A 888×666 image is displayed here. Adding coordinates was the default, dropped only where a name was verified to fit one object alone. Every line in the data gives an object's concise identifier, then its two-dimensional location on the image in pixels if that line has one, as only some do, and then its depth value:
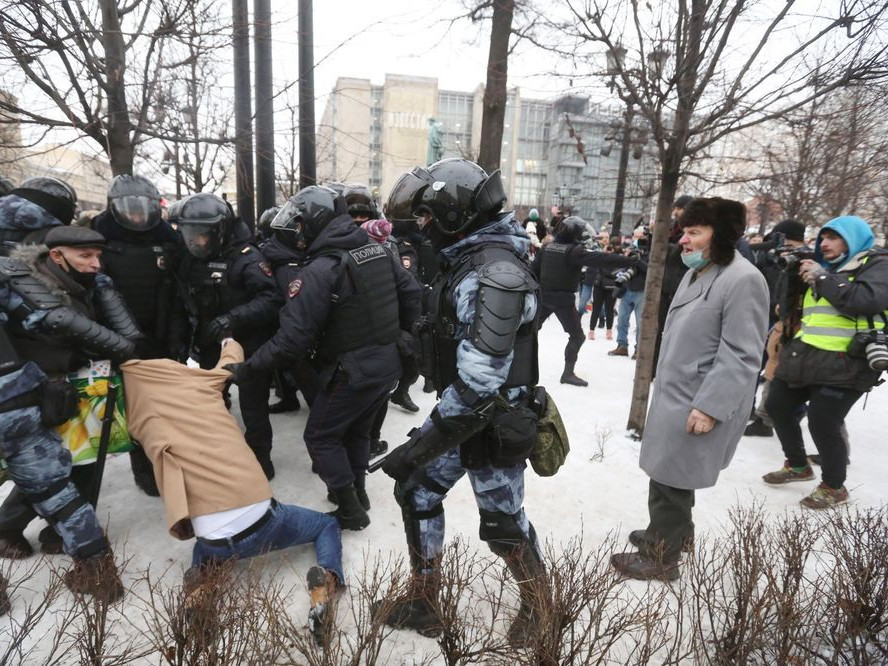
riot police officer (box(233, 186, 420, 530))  2.97
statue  12.08
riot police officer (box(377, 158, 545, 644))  1.99
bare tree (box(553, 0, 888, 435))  3.12
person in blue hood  3.34
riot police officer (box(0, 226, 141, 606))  2.40
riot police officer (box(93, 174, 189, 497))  3.64
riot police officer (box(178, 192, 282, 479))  3.69
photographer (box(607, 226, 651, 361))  7.29
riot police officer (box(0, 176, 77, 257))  3.12
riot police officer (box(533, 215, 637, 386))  6.42
